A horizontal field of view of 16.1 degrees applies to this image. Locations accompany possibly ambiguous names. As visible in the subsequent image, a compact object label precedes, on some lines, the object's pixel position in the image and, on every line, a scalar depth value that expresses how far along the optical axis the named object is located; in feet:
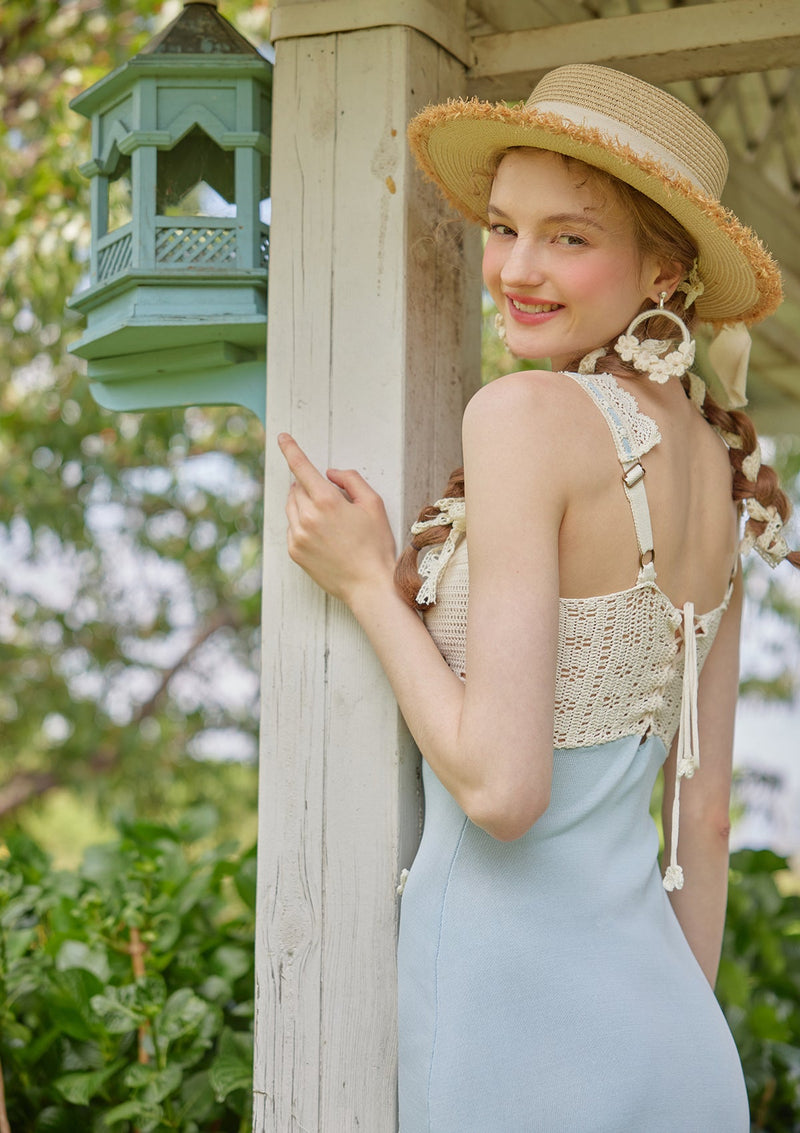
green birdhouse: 8.04
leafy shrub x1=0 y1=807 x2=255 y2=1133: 9.02
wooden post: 7.71
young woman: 7.05
